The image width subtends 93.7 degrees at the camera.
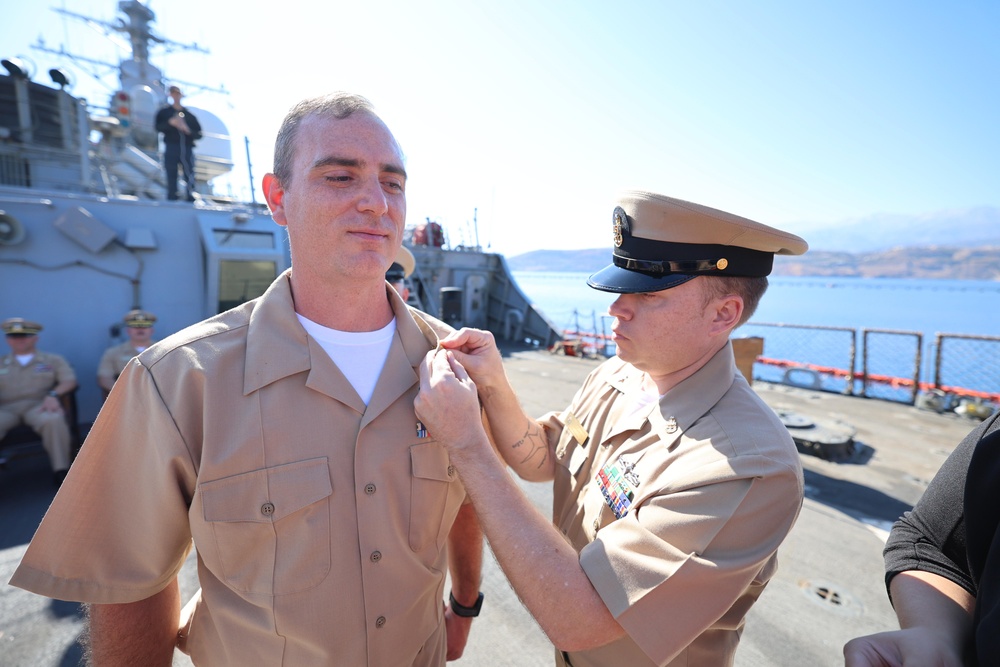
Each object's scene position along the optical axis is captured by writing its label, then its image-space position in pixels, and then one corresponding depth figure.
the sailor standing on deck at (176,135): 6.36
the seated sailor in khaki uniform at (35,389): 4.25
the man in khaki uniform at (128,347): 4.94
